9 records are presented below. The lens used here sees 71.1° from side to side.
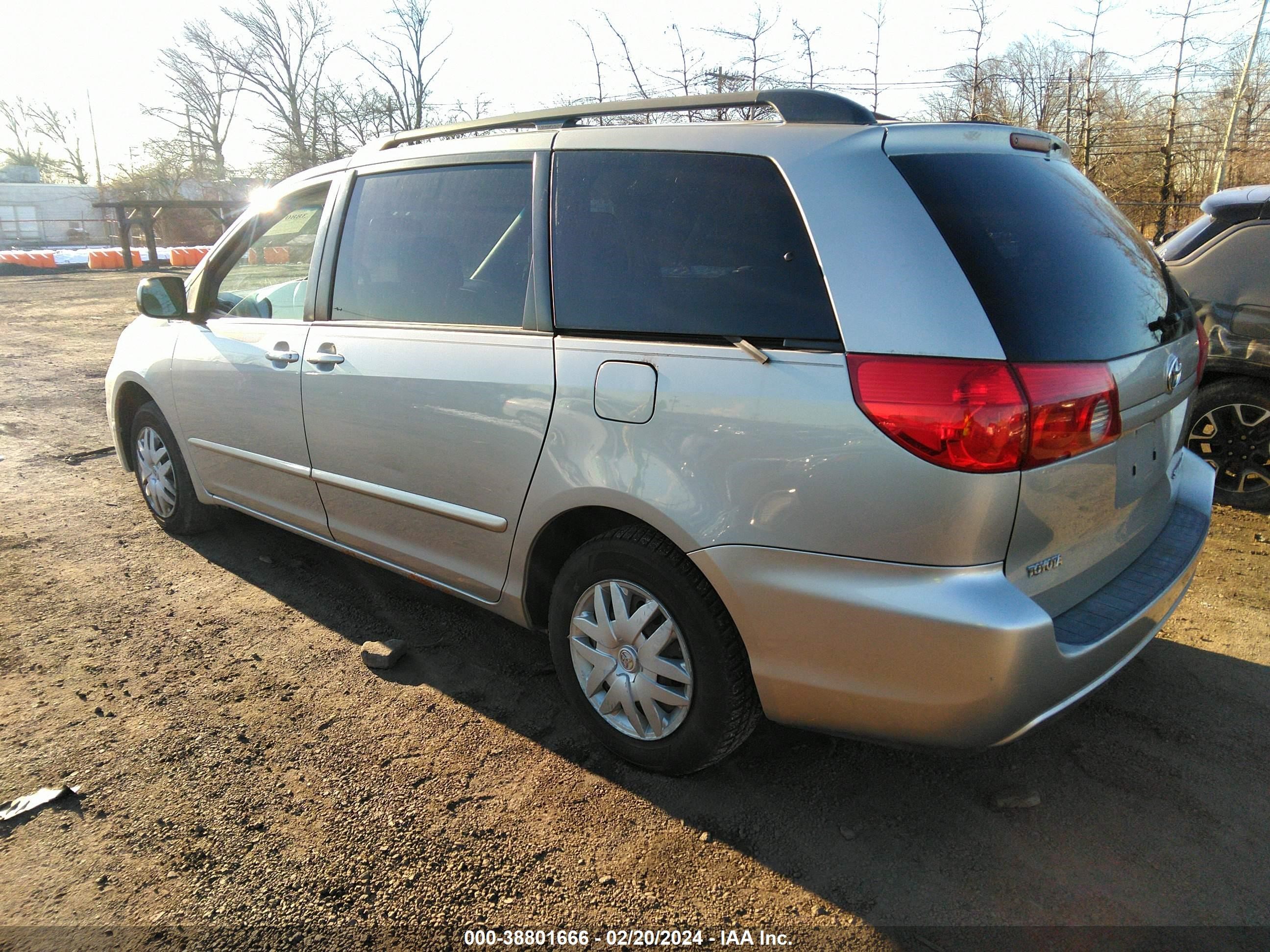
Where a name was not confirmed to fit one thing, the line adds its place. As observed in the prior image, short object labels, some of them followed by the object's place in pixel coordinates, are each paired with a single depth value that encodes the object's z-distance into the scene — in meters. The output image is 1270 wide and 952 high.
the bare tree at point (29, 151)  52.50
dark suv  4.75
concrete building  43.47
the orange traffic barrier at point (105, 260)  27.98
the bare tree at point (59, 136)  52.50
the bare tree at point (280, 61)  37.69
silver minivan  2.01
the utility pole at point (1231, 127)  17.83
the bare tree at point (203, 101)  39.41
